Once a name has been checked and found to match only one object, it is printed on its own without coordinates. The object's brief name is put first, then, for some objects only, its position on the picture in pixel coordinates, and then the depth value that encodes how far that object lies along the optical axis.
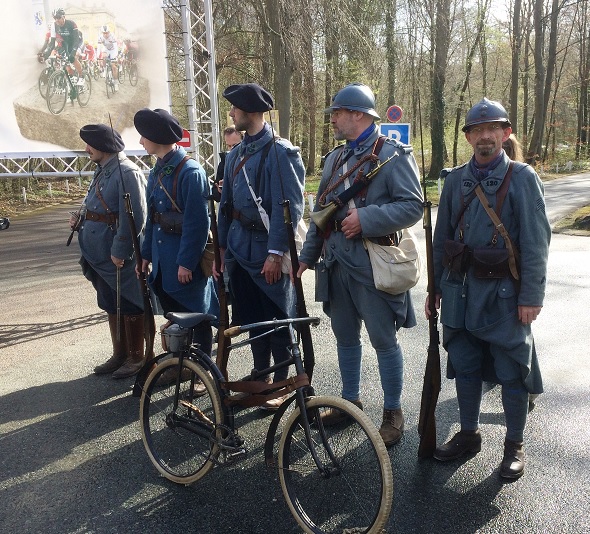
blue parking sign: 11.62
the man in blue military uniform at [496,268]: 3.03
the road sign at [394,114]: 12.95
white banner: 10.92
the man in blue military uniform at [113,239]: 4.62
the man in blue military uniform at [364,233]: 3.30
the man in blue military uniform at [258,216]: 3.74
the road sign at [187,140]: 9.82
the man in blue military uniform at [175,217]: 4.11
